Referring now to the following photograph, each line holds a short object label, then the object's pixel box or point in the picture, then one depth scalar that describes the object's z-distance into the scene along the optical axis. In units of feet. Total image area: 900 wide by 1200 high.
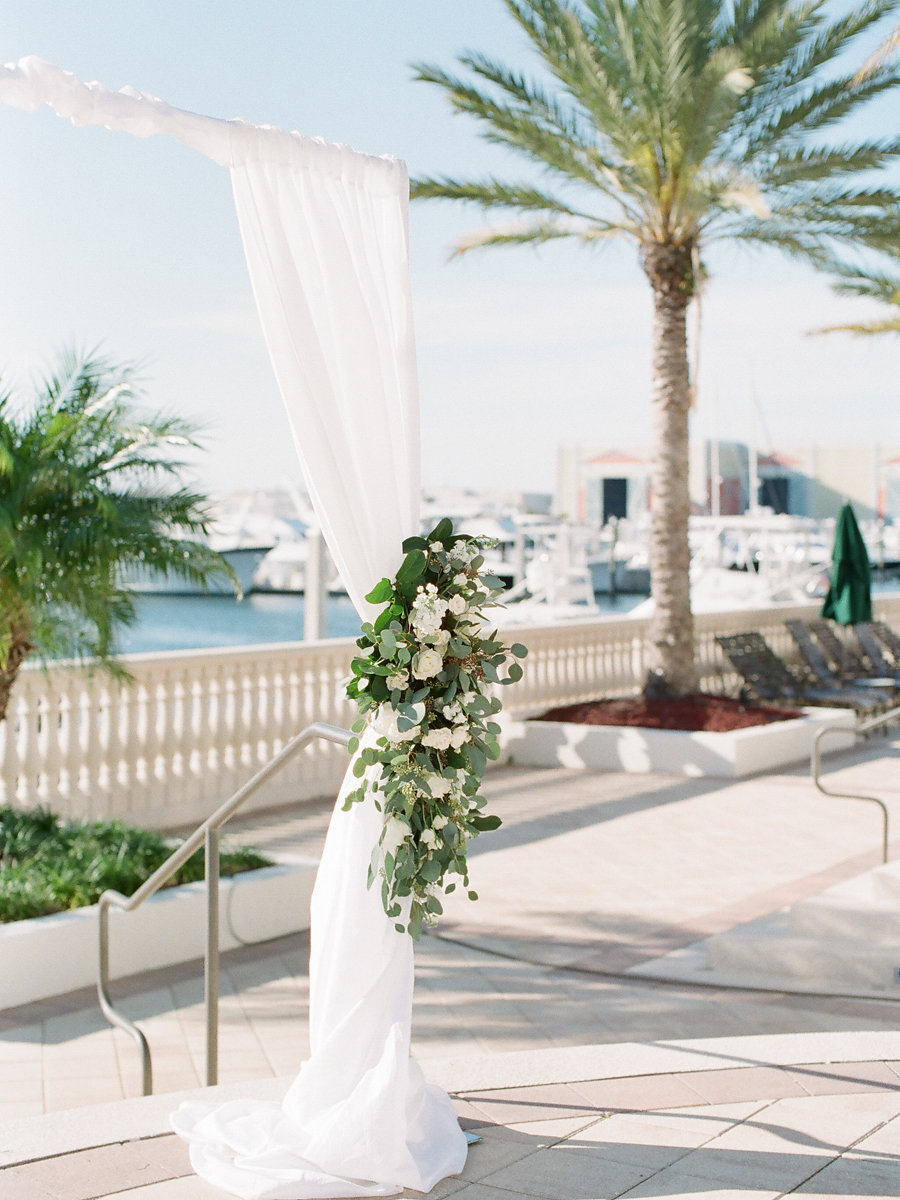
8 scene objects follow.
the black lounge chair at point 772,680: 48.83
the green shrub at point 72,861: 21.58
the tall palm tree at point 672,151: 44.16
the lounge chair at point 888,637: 57.38
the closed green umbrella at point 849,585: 51.80
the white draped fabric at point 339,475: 12.51
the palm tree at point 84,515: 23.52
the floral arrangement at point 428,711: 12.99
